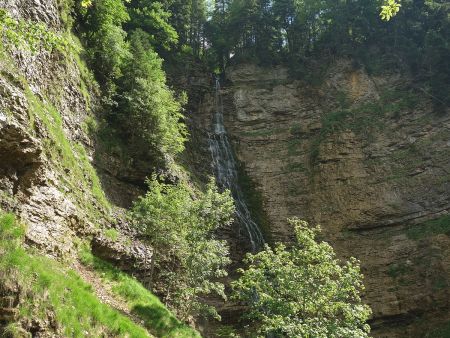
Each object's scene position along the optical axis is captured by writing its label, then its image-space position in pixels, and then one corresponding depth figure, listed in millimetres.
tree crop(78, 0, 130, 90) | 22234
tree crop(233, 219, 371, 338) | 11836
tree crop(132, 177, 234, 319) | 15117
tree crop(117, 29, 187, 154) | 21266
